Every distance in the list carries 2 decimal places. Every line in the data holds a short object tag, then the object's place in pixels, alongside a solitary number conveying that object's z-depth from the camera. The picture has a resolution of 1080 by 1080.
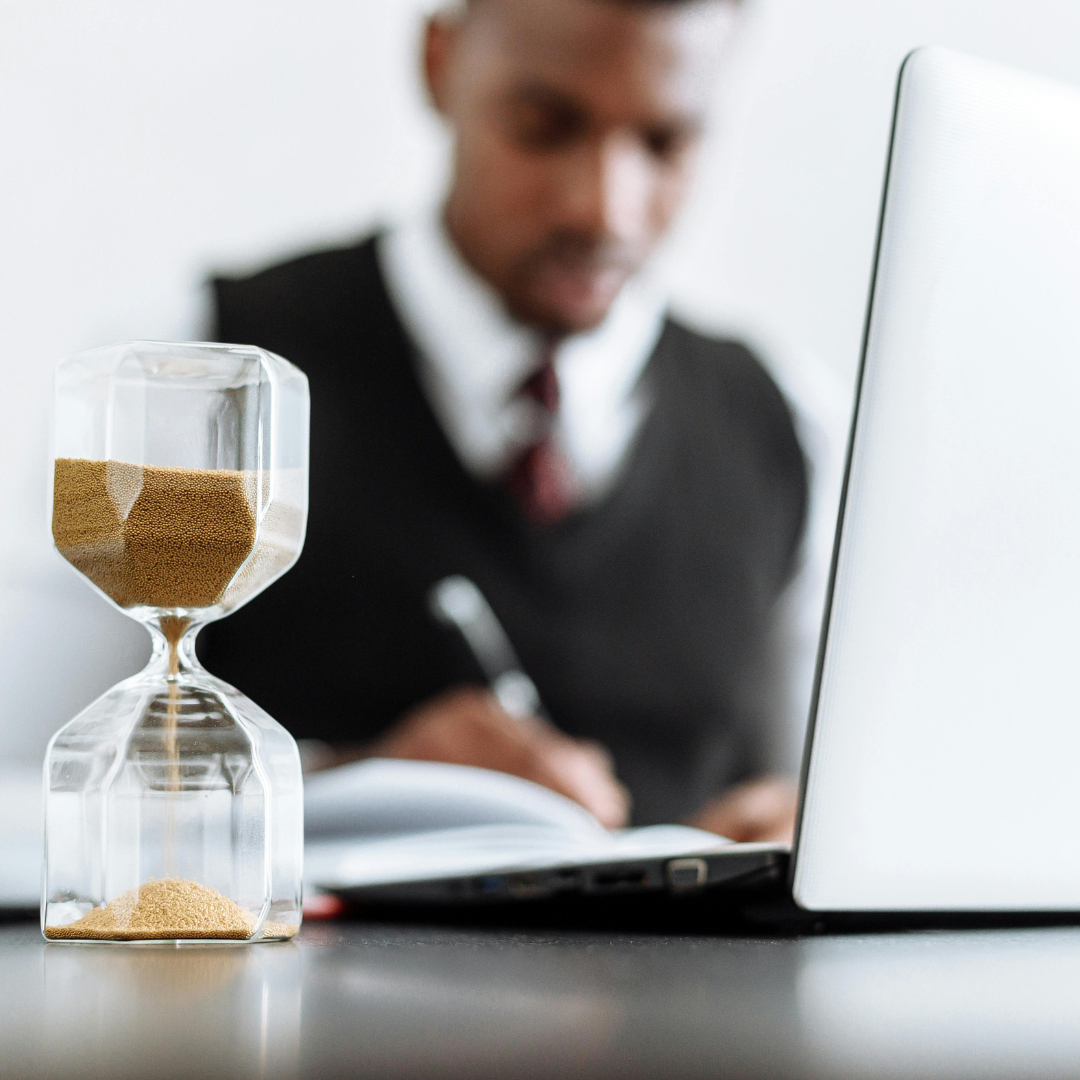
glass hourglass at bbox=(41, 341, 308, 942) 0.80
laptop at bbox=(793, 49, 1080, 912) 0.78
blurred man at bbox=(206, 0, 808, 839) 2.24
